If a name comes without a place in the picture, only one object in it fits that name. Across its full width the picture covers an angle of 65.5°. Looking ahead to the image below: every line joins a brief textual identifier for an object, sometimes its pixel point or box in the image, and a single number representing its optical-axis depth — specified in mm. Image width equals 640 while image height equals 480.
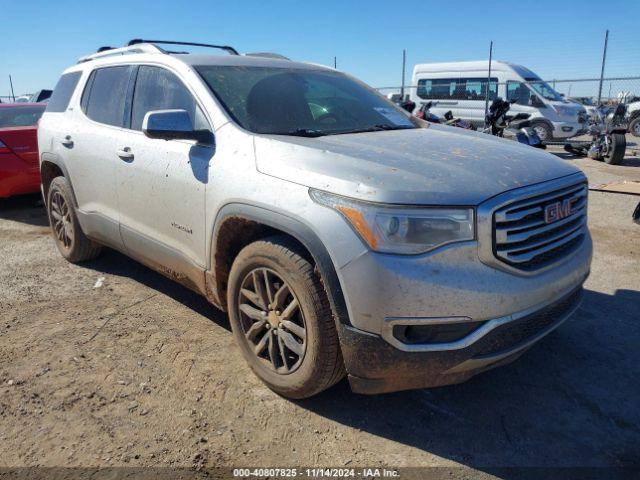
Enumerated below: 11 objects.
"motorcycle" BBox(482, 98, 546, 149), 11170
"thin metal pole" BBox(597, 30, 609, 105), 17062
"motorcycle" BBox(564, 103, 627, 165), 11023
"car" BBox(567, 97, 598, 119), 16406
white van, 14875
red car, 6230
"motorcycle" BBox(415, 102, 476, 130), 10819
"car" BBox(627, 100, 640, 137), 17469
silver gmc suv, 2074
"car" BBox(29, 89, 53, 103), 14023
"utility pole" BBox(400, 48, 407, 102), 19591
